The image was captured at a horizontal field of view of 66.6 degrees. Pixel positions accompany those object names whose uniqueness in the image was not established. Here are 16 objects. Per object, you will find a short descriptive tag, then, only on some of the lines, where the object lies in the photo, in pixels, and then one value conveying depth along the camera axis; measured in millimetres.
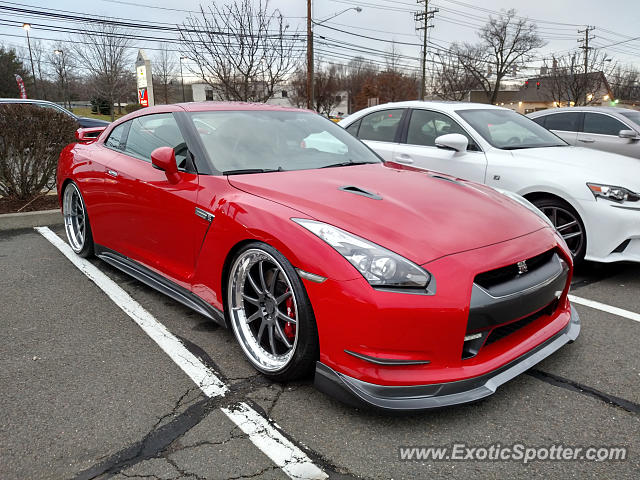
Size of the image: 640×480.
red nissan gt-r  2051
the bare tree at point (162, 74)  50719
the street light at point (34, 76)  40969
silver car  7273
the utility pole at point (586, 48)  38184
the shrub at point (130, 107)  41456
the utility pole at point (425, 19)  41094
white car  3955
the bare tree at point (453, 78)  45469
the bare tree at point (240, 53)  13141
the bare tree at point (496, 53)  45406
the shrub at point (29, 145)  6582
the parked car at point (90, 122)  13504
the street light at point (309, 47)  21141
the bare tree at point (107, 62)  33500
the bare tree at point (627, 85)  58812
